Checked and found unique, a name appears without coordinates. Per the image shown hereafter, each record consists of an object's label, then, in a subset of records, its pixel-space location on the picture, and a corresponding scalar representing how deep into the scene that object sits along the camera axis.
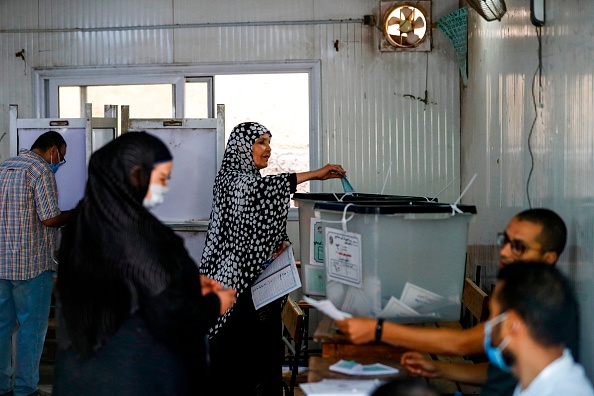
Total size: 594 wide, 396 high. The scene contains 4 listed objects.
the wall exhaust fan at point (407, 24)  6.28
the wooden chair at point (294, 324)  4.27
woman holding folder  4.34
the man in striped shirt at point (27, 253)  5.15
